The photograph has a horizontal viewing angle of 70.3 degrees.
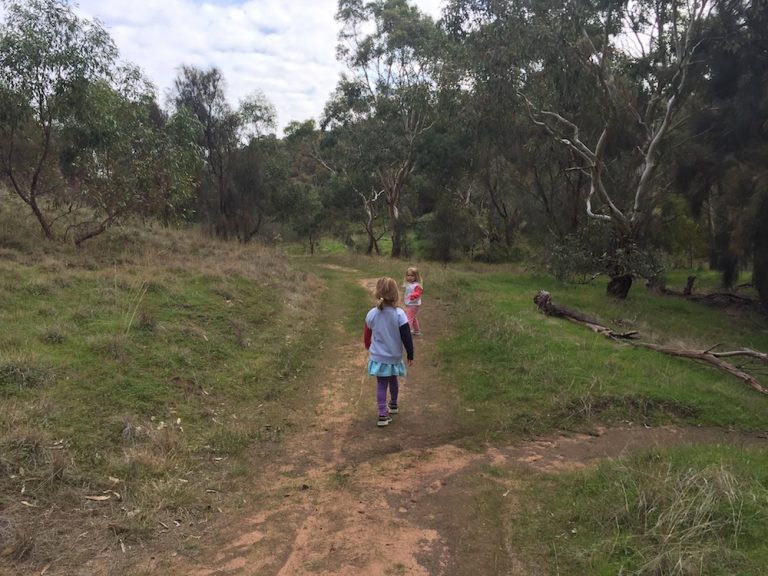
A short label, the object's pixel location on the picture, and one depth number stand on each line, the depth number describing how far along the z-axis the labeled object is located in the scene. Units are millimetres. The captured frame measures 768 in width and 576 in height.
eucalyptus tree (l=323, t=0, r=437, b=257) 30484
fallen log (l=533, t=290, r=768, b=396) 8516
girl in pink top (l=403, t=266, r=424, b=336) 10383
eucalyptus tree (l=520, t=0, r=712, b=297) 16719
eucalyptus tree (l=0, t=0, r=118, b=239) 12664
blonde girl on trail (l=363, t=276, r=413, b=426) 6438
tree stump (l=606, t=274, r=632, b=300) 18203
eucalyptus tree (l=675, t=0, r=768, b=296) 15797
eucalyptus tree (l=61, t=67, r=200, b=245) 14516
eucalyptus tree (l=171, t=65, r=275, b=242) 27062
